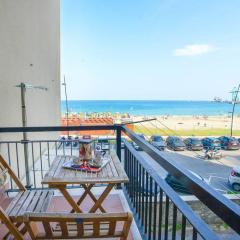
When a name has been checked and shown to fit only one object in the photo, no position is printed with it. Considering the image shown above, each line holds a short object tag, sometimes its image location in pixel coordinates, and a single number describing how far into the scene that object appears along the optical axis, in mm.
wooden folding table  1886
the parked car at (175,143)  16266
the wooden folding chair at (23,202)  1676
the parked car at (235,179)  8844
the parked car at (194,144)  16594
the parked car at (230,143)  16944
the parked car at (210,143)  16778
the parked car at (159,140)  15755
